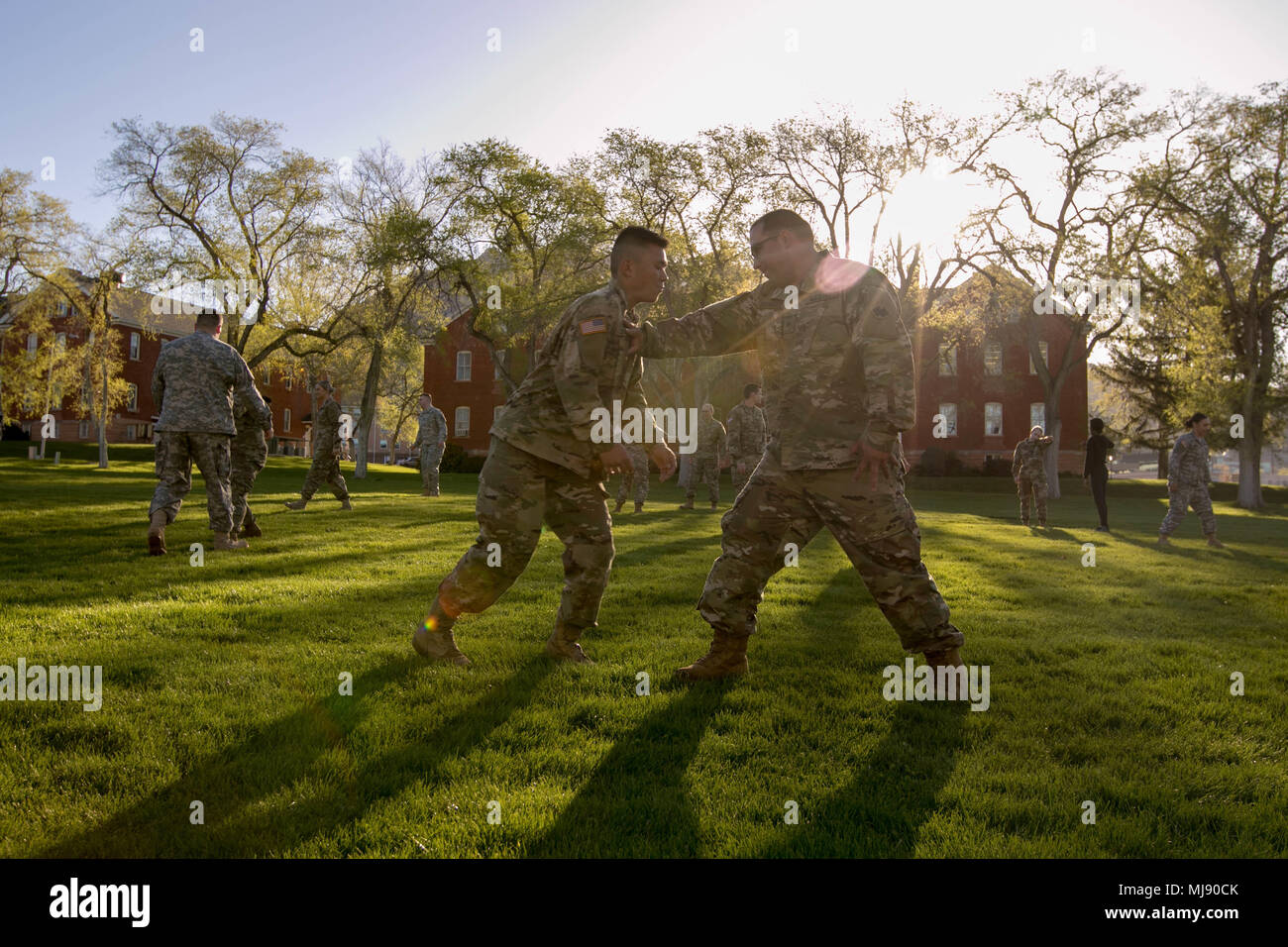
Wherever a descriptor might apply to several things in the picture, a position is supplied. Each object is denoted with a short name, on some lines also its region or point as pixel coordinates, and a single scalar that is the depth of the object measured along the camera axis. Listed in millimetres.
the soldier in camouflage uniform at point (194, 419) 8602
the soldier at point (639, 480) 16391
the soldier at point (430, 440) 19234
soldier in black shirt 16469
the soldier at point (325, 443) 14453
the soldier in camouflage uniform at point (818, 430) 4230
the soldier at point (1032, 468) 16625
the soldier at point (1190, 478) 13734
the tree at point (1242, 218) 31844
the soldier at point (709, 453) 18188
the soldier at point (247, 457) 10125
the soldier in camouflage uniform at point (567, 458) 4336
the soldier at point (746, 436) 16766
